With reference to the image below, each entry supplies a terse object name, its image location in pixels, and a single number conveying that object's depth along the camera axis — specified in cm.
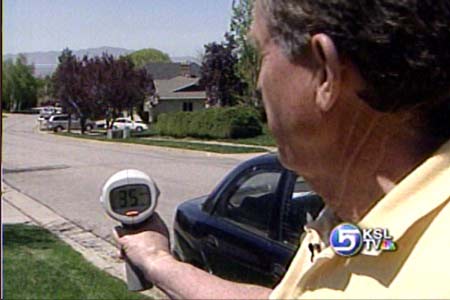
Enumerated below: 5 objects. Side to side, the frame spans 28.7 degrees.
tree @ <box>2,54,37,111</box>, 5110
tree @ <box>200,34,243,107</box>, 5112
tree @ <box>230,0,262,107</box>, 3297
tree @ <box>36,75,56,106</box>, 6357
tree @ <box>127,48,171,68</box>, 10213
